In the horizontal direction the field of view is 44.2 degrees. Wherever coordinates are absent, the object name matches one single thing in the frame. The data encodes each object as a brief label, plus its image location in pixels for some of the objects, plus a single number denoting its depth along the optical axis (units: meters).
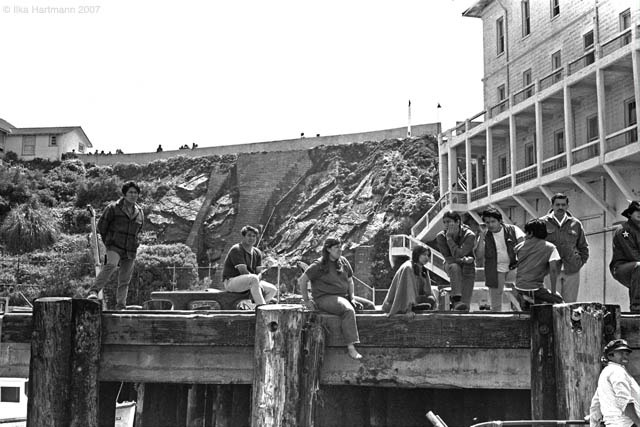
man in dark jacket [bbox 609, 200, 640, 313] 9.14
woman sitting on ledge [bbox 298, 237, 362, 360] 8.53
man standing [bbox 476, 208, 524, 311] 10.38
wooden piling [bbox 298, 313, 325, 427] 8.02
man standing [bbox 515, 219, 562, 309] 8.91
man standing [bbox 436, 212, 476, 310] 10.49
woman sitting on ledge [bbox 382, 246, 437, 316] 8.77
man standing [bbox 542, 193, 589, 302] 9.91
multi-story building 23.59
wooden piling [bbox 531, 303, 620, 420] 7.62
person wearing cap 6.57
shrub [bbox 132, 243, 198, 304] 46.75
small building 73.06
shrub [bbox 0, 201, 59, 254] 57.00
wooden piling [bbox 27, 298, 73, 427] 8.27
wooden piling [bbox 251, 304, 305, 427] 7.92
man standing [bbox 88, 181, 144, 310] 10.25
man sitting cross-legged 10.65
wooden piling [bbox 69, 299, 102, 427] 8.34
